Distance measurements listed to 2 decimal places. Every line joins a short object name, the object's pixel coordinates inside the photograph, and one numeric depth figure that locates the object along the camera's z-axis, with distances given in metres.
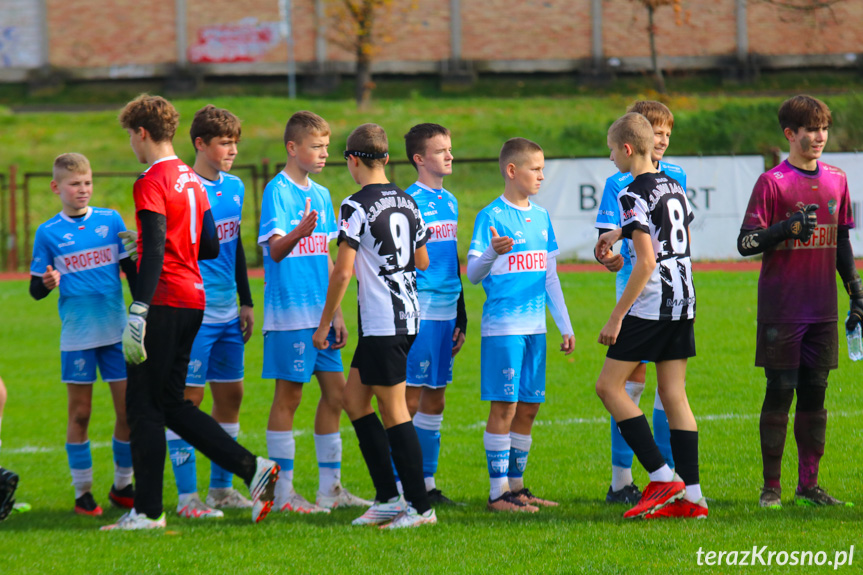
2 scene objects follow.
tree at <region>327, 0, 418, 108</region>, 72.87
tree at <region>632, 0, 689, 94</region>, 71.56
